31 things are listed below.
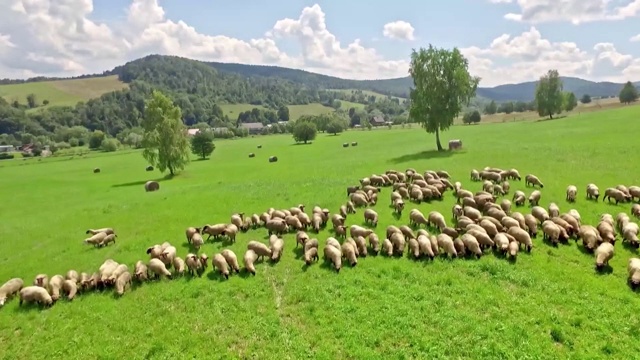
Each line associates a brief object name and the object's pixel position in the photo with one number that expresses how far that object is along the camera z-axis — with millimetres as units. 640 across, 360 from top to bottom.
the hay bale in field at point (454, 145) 54669
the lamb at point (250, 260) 18516
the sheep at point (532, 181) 29875
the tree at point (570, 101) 104775
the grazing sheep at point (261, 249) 19938
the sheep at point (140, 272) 18547
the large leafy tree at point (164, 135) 58969
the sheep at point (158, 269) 18672
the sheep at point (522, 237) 18750
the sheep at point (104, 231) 26088
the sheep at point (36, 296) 17344
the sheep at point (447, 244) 18500
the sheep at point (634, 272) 15158
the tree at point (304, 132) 105438
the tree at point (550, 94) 96938
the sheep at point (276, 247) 19688
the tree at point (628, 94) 117569
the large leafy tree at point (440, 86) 54031
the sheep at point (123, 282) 17641
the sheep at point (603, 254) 16766
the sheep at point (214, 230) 23391
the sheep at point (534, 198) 25797
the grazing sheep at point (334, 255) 18219
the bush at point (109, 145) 132750
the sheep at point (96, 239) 24797
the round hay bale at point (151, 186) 47906
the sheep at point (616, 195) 24906
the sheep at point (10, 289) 18125
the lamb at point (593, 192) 25953
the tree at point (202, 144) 86750
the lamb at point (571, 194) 25969
